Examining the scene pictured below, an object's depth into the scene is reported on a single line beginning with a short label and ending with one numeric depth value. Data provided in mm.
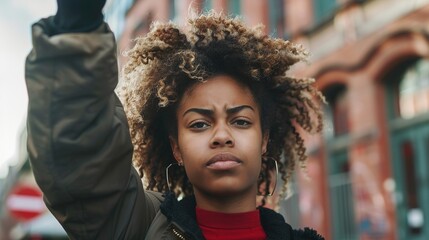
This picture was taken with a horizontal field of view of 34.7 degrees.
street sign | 8719
